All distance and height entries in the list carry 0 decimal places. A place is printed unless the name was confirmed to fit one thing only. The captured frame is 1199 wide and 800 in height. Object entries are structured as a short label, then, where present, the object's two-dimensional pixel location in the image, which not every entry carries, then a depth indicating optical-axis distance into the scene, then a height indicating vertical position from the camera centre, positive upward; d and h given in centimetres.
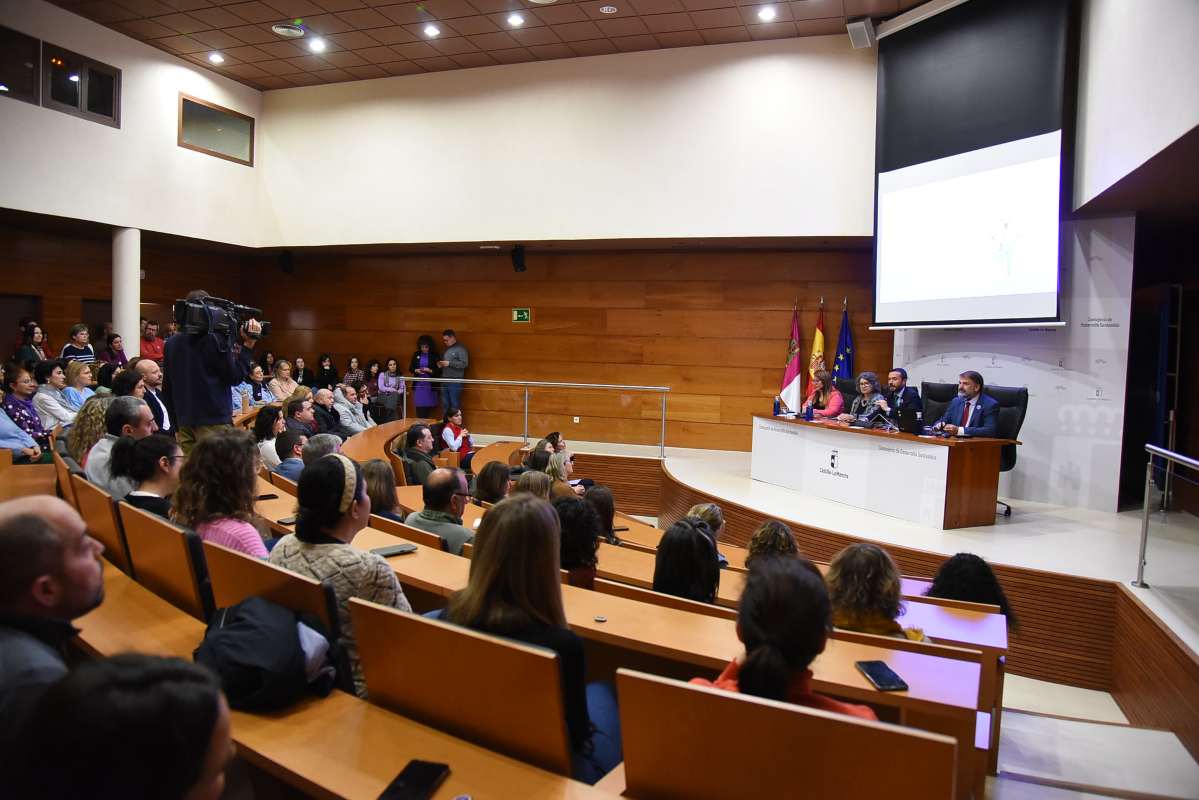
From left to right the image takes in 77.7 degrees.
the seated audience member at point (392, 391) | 962 -46
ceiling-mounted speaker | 729 +335
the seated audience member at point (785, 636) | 142 -52
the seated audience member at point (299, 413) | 621 -50
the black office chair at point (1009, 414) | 586 -29
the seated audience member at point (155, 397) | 456 -31
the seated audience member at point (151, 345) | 866 +3
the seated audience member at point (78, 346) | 766 -1
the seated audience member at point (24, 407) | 571 -49
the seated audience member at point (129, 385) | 441 -23
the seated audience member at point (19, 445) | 521 -73
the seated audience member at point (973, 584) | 315 -89
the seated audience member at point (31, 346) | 740 -3
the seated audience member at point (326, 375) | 1033 -30
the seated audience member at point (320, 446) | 383 -49
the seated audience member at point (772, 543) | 298 -70
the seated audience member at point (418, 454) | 620 -82
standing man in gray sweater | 976 -4
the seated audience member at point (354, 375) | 1008 -28
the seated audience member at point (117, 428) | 329 -38
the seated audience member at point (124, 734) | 78 -41
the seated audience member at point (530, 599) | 164 -55
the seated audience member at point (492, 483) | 452 -76
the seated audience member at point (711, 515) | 327 -65
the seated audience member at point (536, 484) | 396 -66
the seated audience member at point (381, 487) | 364 -65
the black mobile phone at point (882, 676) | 169 -71
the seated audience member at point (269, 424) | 544 -53
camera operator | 393 -15
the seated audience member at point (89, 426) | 372 -41
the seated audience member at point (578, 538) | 280 -67
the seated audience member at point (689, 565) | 265 -71
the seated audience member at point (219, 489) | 239 -46
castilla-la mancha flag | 882 -10
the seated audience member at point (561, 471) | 482 -82
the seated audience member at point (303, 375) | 1027 -32
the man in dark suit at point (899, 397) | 641 -20
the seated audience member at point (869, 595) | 238 -72
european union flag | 863 +23
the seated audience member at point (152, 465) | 282 -45
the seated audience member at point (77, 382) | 635 -32
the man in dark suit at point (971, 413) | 578 -30
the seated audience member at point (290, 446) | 503 -63
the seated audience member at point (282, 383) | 878 -37
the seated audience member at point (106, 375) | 689 -27
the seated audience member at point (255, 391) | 822 -45
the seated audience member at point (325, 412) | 797 -64
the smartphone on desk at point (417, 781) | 137 -80
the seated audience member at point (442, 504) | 340 -69
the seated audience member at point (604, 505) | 414 -79
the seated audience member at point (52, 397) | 594 -43
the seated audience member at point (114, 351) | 790 -5
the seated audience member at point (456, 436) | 795 -85
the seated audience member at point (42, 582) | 124 -43
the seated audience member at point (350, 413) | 862 -70
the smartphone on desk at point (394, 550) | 271 -71
